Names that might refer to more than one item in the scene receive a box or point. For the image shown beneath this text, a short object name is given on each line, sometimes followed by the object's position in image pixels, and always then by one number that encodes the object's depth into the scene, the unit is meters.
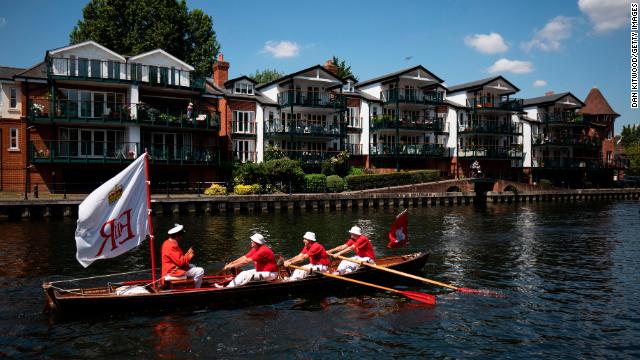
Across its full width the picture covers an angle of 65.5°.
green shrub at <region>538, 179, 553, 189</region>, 63.54
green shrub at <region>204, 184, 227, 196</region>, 42.72
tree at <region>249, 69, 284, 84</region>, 94.94
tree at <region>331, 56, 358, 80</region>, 86.87
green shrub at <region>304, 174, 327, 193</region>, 47.04
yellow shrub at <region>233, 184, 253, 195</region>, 43.10
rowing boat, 13.04
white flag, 12.76
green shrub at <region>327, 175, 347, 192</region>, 48.25
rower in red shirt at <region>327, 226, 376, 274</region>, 17.30
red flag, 18.75
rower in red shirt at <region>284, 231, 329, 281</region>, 16.22
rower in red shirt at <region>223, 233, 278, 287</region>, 14.85
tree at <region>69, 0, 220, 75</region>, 60.22
